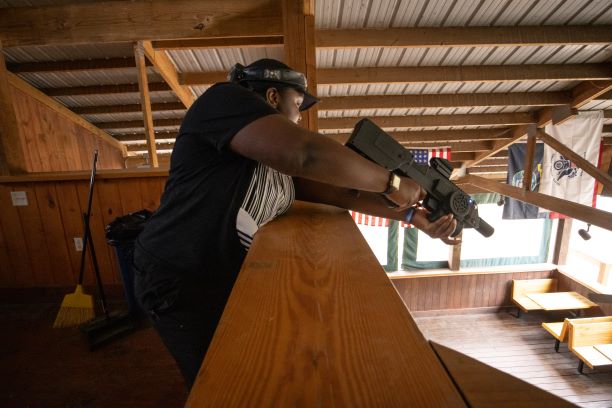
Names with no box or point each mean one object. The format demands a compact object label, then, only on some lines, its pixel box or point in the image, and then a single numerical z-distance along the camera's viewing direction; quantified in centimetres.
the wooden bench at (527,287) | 798
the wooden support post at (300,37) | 255
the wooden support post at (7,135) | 280
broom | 240
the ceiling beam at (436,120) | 675
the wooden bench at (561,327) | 618
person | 82
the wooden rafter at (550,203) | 341
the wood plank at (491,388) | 27
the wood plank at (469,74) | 486
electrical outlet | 277
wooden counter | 30
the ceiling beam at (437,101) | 591
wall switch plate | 269
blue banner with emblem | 677
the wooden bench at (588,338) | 599
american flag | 675
